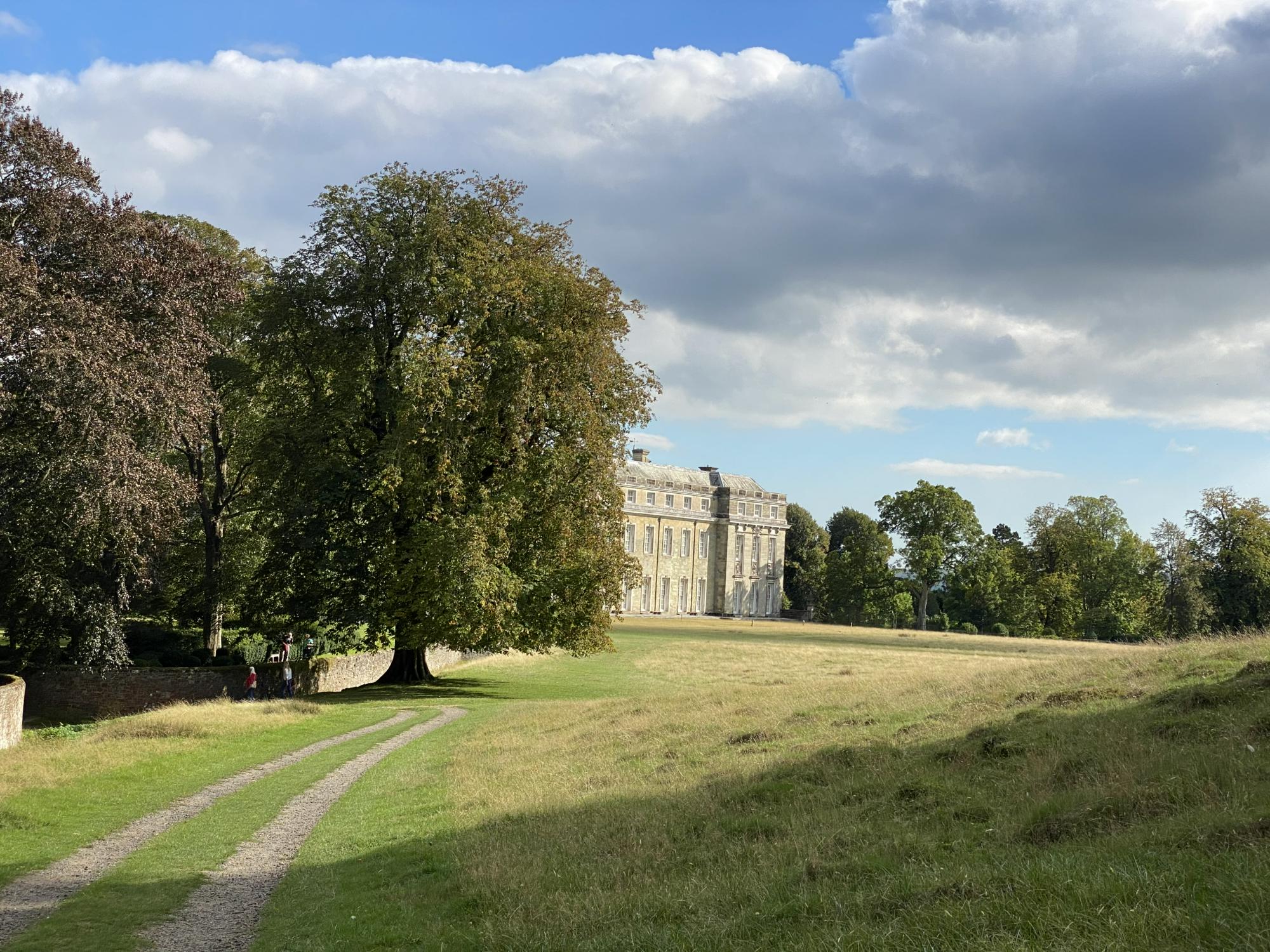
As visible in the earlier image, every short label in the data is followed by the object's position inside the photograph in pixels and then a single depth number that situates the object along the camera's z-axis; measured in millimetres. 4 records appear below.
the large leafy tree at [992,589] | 96062
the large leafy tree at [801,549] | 133500
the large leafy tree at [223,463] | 37844
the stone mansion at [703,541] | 120812
